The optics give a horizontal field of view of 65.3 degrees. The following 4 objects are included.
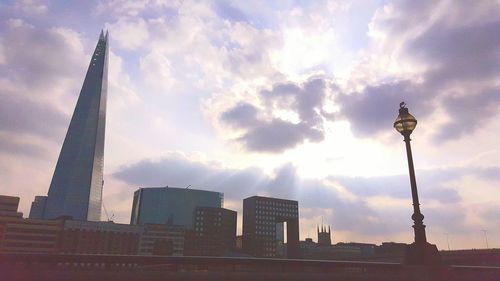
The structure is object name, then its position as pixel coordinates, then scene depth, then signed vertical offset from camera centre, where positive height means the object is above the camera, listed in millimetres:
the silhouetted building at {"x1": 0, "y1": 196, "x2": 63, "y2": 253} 160000 +11165
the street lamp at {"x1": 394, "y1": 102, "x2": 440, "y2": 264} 13273 +1588
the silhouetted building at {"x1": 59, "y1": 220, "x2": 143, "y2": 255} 181875 +10017
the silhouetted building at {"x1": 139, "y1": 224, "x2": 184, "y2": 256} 192812 +6246
